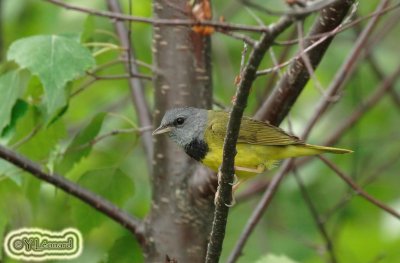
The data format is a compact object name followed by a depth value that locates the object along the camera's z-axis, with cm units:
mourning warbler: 786
